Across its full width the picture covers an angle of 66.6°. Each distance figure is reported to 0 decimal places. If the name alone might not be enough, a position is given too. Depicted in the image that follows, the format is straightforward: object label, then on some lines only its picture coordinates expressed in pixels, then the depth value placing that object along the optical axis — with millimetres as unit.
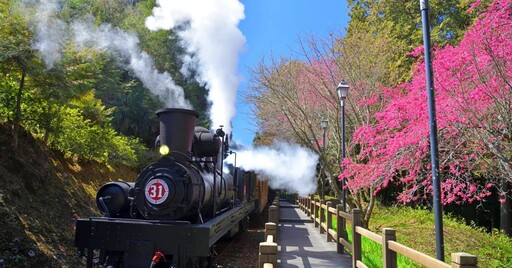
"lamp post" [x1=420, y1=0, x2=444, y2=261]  4334
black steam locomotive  5098
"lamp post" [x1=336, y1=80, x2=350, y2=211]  9310
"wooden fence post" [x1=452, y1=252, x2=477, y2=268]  2520
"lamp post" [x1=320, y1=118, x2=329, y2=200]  12570
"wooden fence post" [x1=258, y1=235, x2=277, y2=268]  4117
